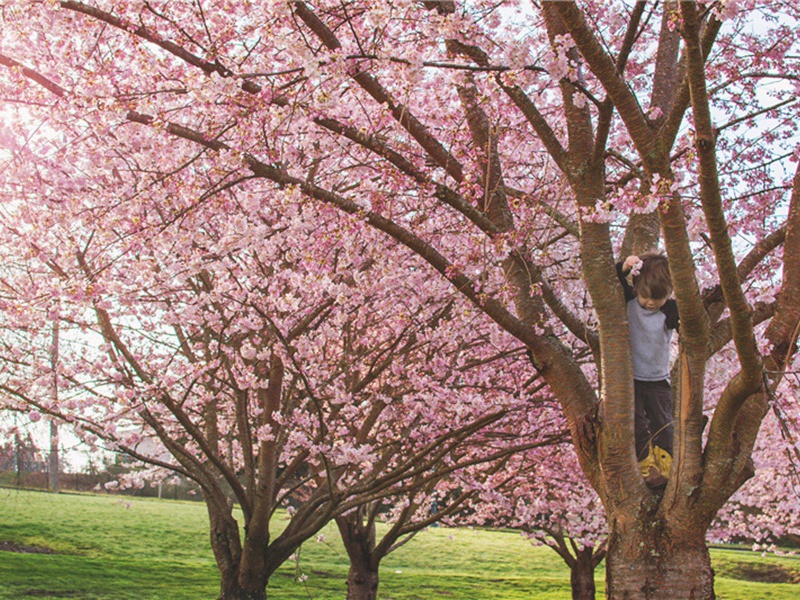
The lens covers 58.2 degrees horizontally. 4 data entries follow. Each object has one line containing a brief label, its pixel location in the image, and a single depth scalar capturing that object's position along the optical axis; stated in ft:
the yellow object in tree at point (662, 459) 14.30
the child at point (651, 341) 14.97
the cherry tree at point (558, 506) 36.68
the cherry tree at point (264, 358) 22.00
